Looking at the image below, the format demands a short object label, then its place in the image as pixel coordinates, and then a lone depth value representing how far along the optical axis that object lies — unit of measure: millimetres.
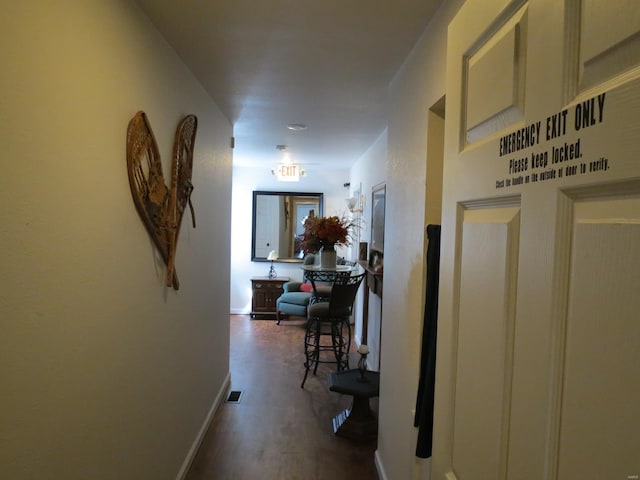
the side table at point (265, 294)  5773
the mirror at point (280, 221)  6062
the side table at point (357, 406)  2652
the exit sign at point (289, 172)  4637
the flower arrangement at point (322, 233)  3850
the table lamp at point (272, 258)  5982
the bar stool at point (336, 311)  3490
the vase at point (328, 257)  3994
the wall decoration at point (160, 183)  1447
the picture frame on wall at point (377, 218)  3509
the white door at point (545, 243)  449
